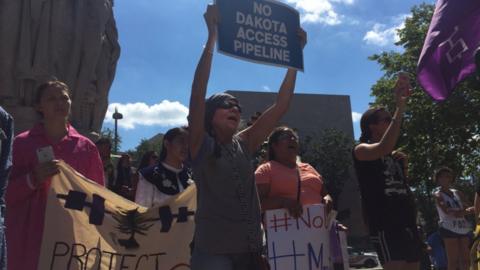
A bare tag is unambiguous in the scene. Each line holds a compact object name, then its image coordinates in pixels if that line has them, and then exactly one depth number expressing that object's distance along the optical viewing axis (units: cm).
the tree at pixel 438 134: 2156
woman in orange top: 438
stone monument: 704
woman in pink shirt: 352
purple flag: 358
